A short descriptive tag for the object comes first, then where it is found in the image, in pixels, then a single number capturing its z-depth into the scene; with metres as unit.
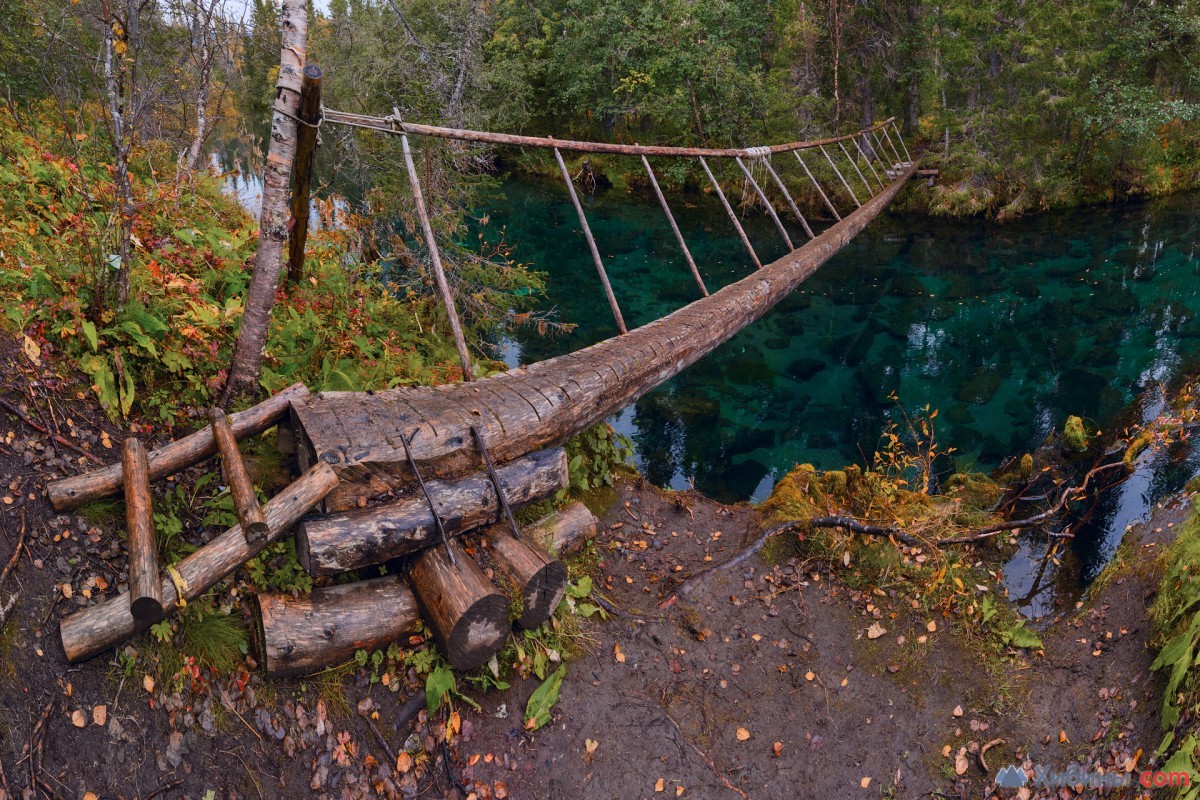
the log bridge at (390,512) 3.22
